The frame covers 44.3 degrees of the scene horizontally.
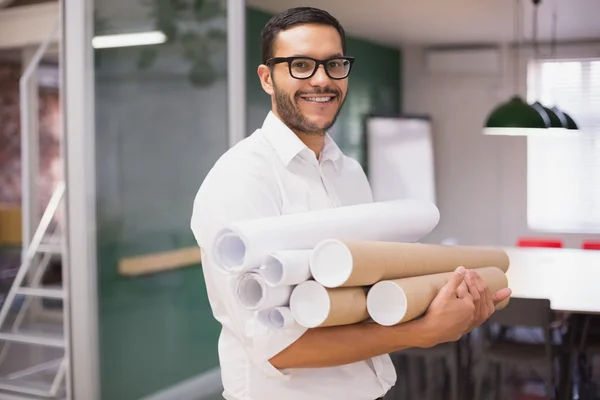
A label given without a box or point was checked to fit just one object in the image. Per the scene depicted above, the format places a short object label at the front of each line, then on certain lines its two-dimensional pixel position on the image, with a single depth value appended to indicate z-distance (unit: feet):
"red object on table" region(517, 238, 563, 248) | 19.81
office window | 26.27
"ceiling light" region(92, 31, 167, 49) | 11.66
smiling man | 3.56
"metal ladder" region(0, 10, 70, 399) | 13.30
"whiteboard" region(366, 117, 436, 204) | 26.25
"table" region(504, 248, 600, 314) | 11.85
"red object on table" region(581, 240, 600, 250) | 19.16
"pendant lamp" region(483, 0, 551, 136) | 15.80
